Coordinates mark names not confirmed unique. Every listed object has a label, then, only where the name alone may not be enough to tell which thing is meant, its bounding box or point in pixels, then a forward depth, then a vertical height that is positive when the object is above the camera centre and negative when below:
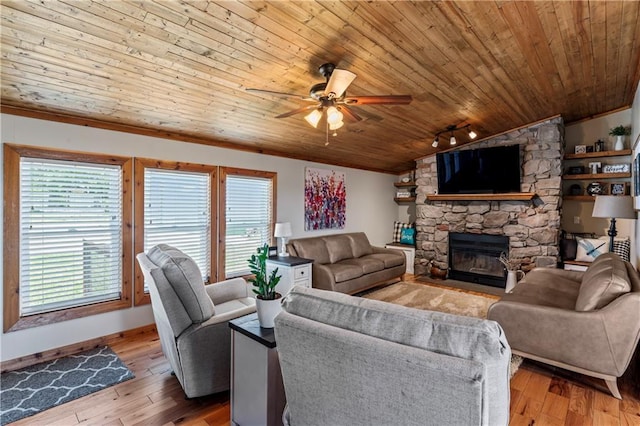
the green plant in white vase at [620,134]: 4.86 +1.23
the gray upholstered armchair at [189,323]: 2.15 -0.76
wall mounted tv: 5.37 +0.80
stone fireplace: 5.12 +0.05
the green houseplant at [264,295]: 1.74 -0.45
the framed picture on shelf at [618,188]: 4.84 +0.39
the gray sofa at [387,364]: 0.96 -0.51
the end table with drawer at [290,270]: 4.22 -0.75
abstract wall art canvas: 5.45 +0.30
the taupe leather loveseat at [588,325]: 2.28 -0.89
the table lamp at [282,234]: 4.59 -0.27
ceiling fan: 2.35 +0.96
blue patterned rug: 2.28 -1.35
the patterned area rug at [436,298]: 4.38 -1.30
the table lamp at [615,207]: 3.59 +0.07
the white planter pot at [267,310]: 1.73 -0.52
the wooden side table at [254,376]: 1.63 -0.88
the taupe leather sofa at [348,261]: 4.61 -0.78
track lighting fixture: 4.93 +1.36
